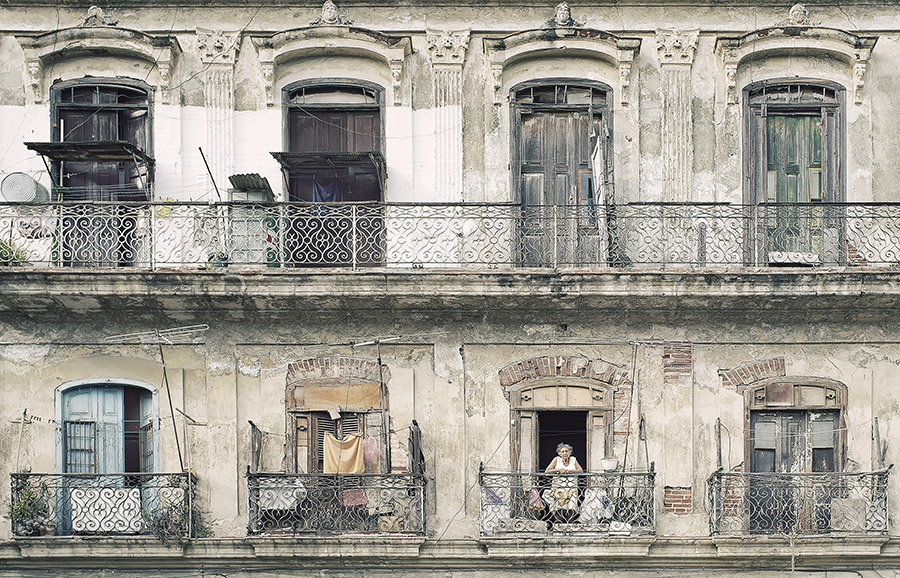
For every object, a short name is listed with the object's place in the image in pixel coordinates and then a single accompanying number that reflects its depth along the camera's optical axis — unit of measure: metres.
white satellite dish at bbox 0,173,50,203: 13.70
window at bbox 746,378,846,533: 13.48
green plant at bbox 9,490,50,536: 13.03
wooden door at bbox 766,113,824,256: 14.09
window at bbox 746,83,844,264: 13.97
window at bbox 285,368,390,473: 13.50
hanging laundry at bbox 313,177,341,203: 14.14
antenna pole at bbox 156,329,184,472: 13.38
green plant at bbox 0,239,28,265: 13.15
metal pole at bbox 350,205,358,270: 12.91
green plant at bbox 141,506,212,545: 13.03
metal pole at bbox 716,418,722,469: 13.39
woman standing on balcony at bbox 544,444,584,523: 12.97
